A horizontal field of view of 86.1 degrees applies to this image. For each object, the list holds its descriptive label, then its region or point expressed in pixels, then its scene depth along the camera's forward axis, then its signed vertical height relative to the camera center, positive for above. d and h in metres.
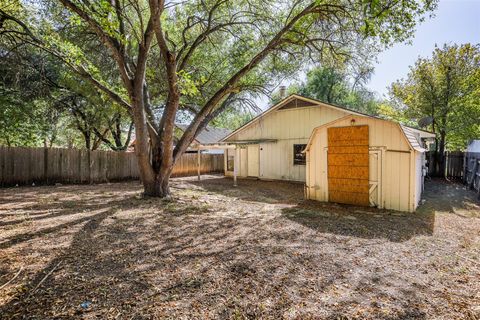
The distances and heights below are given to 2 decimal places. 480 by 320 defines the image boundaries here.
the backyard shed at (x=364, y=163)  6.84 -0.13
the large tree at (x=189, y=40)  6.51 +3.63
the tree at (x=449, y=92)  14.82 +3.97
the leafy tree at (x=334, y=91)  26.59 +7.21
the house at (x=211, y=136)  26.73 +2.55
